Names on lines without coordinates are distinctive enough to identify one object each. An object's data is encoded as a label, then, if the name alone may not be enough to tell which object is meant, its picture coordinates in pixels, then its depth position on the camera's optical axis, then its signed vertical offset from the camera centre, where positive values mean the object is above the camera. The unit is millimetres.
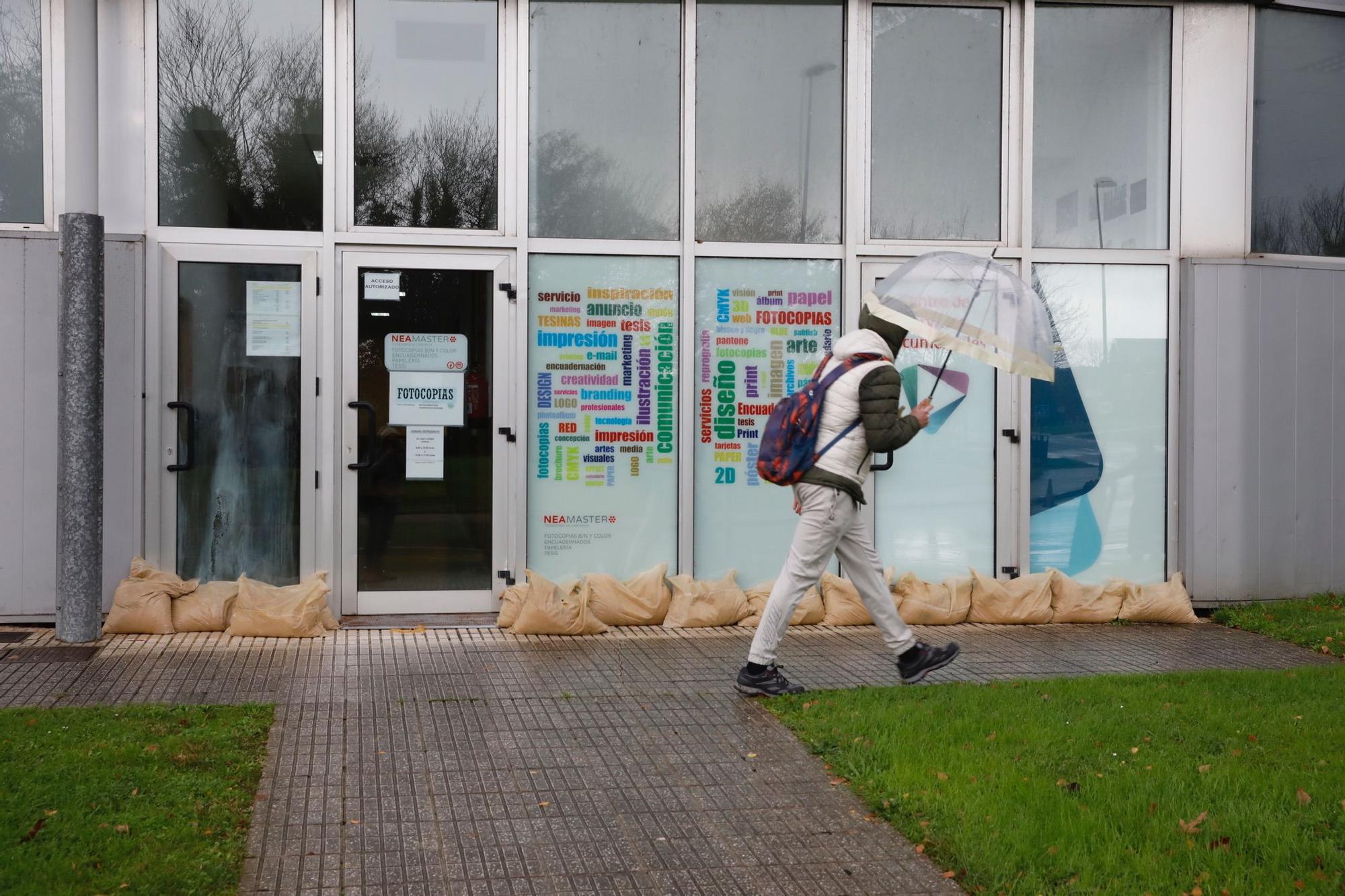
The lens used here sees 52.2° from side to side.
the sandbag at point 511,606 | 8680 -1206
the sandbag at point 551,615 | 8539 -1246
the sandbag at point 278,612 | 8297 -1204
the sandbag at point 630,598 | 8820 -1176
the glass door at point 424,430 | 8836 -96
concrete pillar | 7922 -91
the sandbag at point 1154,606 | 9336 -1273
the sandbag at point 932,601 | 9133 -1224
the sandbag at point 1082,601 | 9336 -1243
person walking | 6562 -417
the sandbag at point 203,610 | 8375 -1205
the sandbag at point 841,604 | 9031 -1232
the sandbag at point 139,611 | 8305 -1200
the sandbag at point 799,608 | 8992 -1255
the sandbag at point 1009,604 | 9242 -1249
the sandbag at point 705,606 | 8938 -1240
